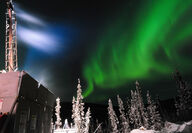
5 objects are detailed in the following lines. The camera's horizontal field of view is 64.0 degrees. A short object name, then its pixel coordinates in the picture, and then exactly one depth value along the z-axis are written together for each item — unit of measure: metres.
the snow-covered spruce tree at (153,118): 65.71
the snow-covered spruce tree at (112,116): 74.05
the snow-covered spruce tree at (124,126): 71.69
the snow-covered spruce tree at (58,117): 49.03
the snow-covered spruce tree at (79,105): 45.97
